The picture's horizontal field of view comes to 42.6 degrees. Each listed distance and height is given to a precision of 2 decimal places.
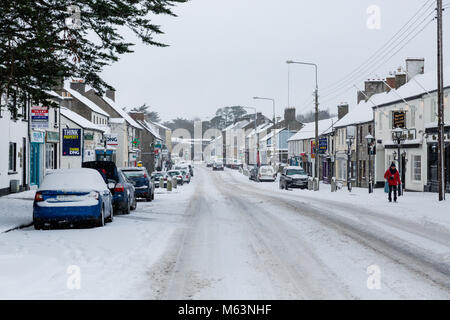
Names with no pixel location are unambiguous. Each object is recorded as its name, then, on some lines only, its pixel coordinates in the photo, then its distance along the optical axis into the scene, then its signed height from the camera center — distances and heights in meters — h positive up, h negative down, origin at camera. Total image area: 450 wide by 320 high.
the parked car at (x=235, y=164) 117.86 -0.73
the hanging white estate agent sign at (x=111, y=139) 47.06 +1.81
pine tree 13.57 +3.18
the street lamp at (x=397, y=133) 28.52 +1.32
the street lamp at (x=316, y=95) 40.07 +4.61
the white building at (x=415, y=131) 34.66 +1.88
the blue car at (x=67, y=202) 14.34 -1.01
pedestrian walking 24.83 -0.76
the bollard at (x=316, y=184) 40.88 -1.70
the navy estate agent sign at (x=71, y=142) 34.94 +1.19
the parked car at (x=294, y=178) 43.56 -1.35
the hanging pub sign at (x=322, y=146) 45.95 +1.12
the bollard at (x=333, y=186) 39.24 -1.78
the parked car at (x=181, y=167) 63.26 -0.74
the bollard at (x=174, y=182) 46.01 -1.69
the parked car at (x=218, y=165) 106.45 -0.83
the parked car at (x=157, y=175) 52.67 -1.35
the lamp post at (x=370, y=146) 34.97 +0.85
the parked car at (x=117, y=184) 18.98 -0.77
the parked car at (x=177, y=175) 55.97 -1.38
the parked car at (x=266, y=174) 62.06 -1.48
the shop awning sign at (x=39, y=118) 28.62 +2.16
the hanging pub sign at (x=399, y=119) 33.19 +2.35
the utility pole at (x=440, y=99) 24.06 +2.52
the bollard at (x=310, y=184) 42.81 -1.78
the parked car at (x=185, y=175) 58.98 -1.51
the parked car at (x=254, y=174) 65.96 -1.58
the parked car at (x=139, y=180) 26.56 -0.88
